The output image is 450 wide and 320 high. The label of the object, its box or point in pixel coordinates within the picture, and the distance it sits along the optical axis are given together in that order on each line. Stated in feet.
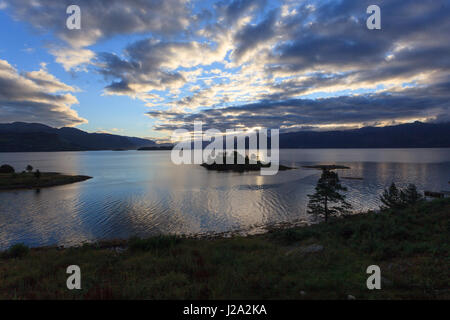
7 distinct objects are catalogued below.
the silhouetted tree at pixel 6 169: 275.67
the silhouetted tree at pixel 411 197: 109.85
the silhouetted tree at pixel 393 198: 114.69
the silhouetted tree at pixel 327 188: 106.11
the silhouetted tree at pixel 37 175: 244.42
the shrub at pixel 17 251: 52.45
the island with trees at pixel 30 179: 215.92
